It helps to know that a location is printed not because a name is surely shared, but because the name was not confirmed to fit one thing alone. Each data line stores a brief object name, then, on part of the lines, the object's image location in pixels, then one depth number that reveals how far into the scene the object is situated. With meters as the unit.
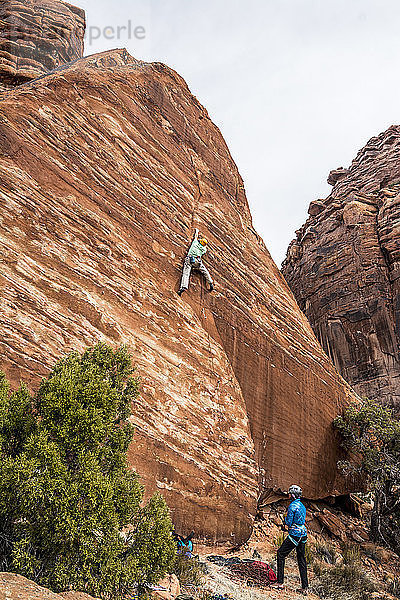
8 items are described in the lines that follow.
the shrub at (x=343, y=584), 8.40
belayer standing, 7.82
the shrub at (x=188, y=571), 7.04
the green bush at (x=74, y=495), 4.45
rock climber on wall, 11.55
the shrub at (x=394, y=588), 9.94
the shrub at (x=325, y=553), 11.59
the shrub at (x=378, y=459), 14.32
